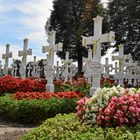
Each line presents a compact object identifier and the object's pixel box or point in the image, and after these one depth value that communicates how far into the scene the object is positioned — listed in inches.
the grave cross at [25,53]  384.5
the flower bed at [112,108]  111.6
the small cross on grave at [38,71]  618.9
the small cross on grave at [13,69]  610.2
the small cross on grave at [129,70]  418.6
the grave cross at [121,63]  370.7
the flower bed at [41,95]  229.0
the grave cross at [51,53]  315.5
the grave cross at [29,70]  634.1
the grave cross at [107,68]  508.5
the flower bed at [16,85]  286.1
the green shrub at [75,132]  102.0
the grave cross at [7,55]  444.1
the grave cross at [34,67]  617.4
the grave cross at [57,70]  603.5
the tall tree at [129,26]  645.0
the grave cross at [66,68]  507.2
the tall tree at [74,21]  809.0
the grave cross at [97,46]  255.1
